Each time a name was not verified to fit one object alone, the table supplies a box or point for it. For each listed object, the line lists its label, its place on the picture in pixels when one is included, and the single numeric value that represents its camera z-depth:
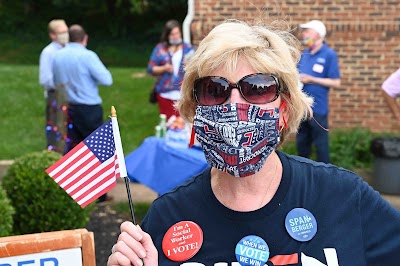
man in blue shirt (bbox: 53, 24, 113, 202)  8.77
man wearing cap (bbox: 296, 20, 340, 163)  8.80
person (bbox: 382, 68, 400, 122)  6.21
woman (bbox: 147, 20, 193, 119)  9.78
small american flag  2.96
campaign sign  3.64
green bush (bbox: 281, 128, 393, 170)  9.88
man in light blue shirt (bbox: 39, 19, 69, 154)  8.47
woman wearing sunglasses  2.38
